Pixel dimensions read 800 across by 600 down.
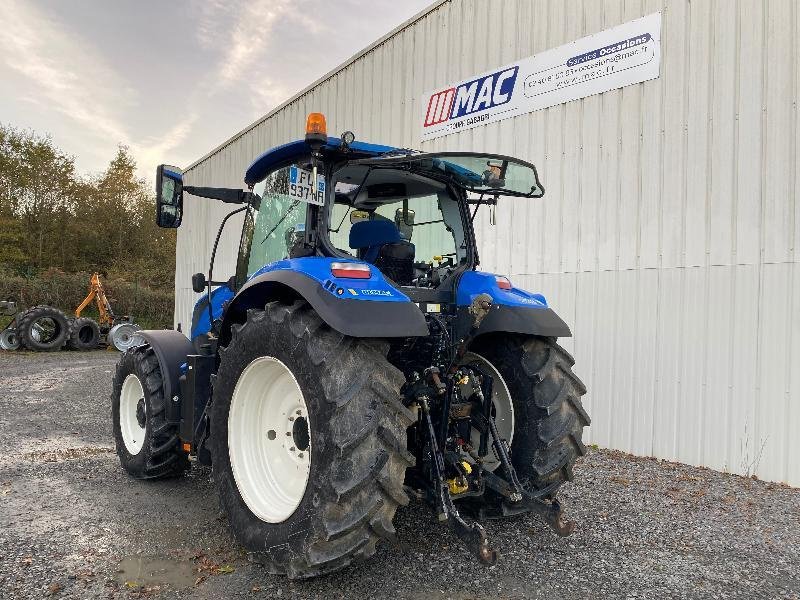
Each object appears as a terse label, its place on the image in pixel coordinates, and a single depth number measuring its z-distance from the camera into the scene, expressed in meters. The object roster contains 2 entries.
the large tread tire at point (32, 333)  16.48
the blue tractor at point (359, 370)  2.72
